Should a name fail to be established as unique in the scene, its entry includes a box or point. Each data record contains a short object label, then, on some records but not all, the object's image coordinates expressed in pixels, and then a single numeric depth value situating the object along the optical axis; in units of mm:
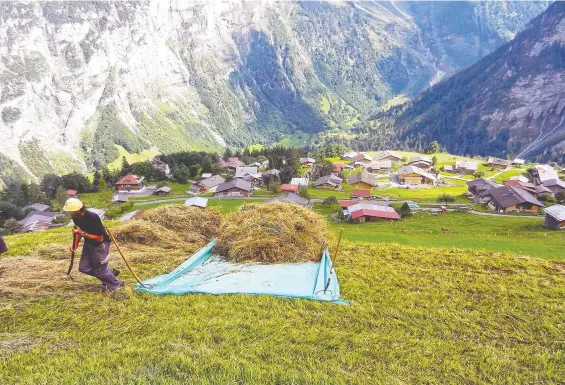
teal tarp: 9180
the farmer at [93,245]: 8570
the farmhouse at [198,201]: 56600
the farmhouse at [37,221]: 62319
